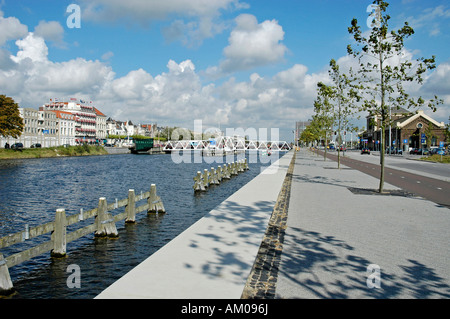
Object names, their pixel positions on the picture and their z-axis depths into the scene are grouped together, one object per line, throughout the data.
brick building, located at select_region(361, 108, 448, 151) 98.00
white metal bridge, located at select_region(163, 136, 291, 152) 139.25
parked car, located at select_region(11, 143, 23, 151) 80.85
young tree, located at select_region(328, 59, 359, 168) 31.56
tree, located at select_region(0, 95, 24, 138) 66.50
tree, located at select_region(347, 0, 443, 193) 16.50
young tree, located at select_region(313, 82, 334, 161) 37.95
